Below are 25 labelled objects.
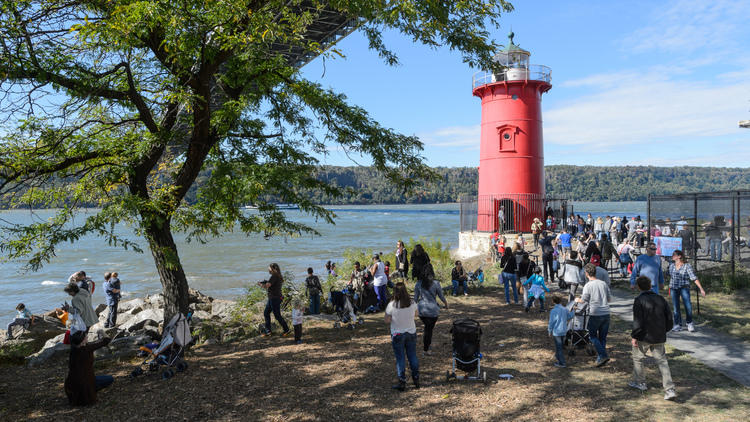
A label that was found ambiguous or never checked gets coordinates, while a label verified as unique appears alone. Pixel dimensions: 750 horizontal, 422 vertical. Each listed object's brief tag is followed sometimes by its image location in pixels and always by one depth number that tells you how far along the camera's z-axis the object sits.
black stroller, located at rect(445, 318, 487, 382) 6.42
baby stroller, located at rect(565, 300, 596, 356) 7.30
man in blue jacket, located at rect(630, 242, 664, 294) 8.67
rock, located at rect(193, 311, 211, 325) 11.96
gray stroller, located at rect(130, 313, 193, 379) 7.32
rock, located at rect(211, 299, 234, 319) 12.76
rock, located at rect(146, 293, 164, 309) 16.46
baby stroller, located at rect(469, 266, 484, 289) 13.92
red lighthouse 21.89
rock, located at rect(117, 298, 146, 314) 16.78
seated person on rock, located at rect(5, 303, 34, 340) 12.48
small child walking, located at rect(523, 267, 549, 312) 10.29
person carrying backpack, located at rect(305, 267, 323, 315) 10.72
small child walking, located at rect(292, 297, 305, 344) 8.71
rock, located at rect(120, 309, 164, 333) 12.20
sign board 12.28
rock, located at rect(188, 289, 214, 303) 17.12
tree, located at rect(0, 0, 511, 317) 6.32
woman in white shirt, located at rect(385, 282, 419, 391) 6.16
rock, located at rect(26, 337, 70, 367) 8.78
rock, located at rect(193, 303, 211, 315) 15.50
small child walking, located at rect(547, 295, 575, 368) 6.71
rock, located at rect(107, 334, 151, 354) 9.32
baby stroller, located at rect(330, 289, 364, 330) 9.88
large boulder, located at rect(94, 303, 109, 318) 17.23
